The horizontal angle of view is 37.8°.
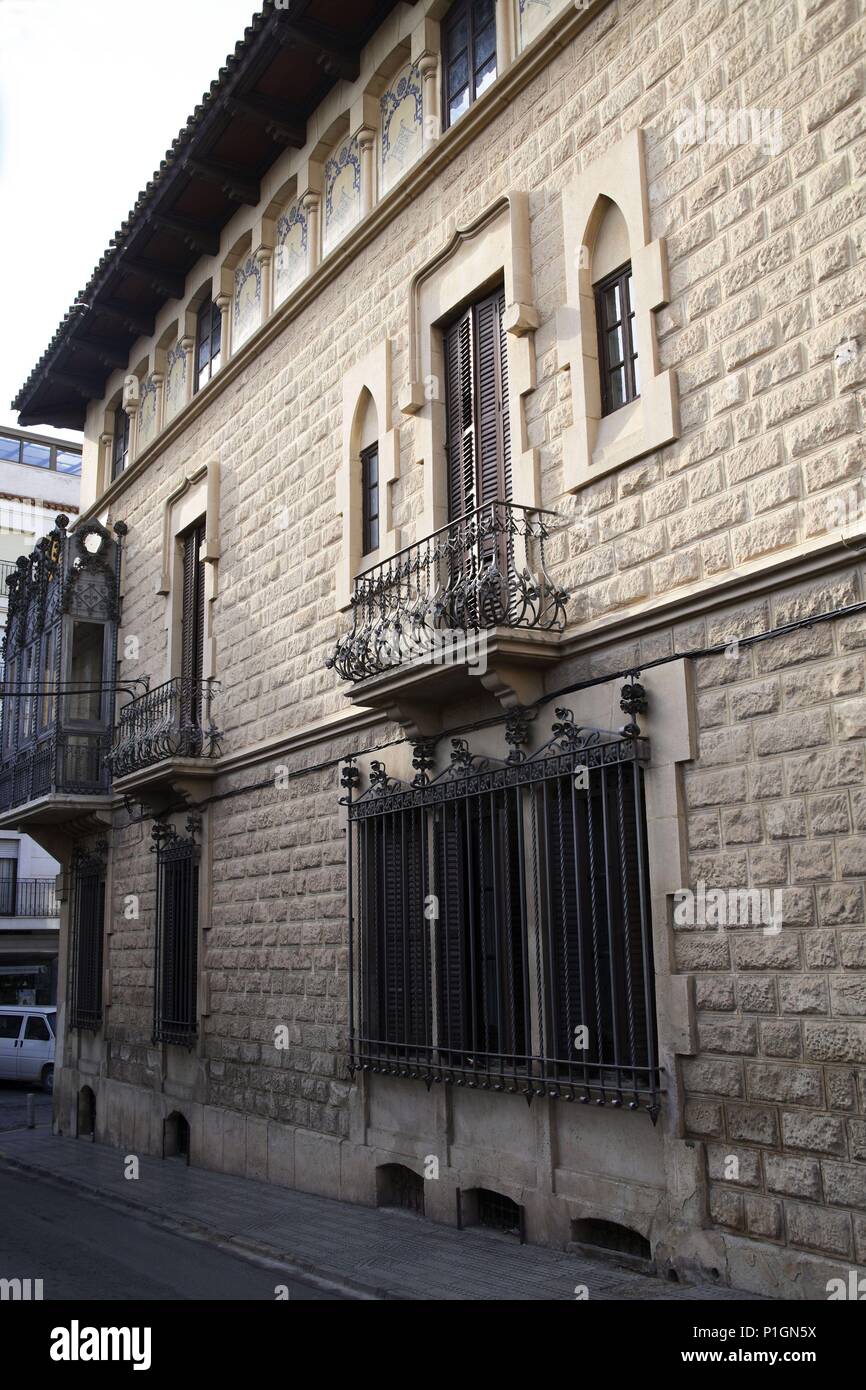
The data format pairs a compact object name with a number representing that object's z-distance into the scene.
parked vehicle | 27.28
